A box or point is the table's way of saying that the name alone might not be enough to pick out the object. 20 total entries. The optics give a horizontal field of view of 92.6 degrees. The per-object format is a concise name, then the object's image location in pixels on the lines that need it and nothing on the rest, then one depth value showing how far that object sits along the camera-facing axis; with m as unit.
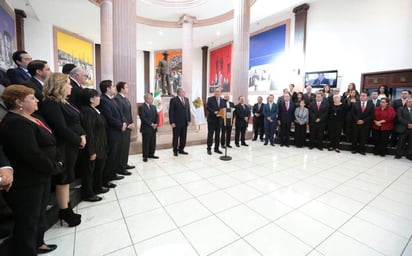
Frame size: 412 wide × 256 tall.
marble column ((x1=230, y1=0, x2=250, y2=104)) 6.70
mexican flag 7.47
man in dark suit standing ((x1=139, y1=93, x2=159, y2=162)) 4.28
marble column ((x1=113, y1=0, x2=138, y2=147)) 4.79
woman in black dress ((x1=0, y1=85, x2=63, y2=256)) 1.32
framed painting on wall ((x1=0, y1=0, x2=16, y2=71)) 6.14
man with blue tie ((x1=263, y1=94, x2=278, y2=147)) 6.16
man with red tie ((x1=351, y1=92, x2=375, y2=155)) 5.17
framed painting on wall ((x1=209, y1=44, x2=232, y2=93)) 13.34
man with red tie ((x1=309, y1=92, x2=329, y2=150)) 5.59
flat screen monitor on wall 7.68
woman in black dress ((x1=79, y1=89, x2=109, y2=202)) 2.33
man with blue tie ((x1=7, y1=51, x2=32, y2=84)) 2.19
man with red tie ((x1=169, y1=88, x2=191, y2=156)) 4.74
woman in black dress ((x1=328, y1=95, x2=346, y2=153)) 5.48
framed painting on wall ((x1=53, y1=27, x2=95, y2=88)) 9.73
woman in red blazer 5.05
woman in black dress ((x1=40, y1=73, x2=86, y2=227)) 1.78
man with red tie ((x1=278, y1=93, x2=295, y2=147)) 6.03
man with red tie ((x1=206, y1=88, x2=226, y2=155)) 5.10
